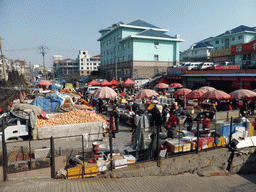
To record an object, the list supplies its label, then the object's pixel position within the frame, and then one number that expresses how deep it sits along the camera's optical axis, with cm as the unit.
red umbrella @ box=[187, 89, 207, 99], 1415
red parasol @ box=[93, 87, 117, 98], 1427
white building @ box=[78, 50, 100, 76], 10675
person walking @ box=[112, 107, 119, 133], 1104
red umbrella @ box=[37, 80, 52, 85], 2520
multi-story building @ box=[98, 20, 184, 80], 4359
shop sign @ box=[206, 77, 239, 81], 2320
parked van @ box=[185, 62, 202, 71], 3203
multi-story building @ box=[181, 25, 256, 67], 3419
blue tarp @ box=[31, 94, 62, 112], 1296
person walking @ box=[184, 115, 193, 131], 1080
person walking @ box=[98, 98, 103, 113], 1800
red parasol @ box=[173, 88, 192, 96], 1658
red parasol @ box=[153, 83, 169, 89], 2108
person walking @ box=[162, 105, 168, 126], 1233
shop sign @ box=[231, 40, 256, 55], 3231
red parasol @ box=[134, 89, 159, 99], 1404
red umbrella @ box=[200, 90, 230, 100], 1263
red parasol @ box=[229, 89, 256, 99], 1259
